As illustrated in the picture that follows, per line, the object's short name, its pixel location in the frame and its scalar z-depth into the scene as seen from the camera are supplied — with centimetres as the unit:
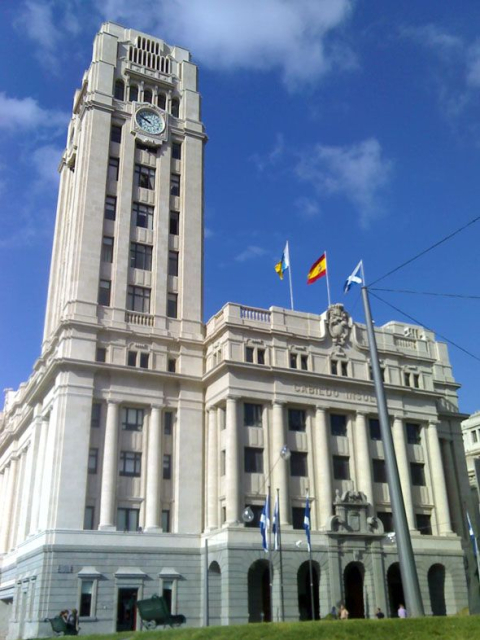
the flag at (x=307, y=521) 5381
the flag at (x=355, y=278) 4553
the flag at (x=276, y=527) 5319
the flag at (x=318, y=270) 6438
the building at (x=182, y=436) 5575
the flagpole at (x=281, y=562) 5294
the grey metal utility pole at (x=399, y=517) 2275
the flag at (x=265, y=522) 5159
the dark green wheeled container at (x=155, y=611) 3888
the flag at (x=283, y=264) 6862
